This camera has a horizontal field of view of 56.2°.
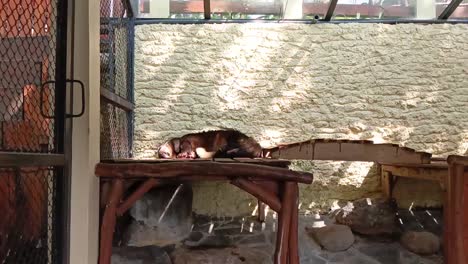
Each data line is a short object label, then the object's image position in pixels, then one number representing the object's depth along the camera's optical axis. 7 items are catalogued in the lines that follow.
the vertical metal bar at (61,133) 2.13
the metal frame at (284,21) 4.89
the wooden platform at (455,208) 3.25
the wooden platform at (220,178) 2.31
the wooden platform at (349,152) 4.26
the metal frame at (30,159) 1.62
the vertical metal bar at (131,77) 4.70
